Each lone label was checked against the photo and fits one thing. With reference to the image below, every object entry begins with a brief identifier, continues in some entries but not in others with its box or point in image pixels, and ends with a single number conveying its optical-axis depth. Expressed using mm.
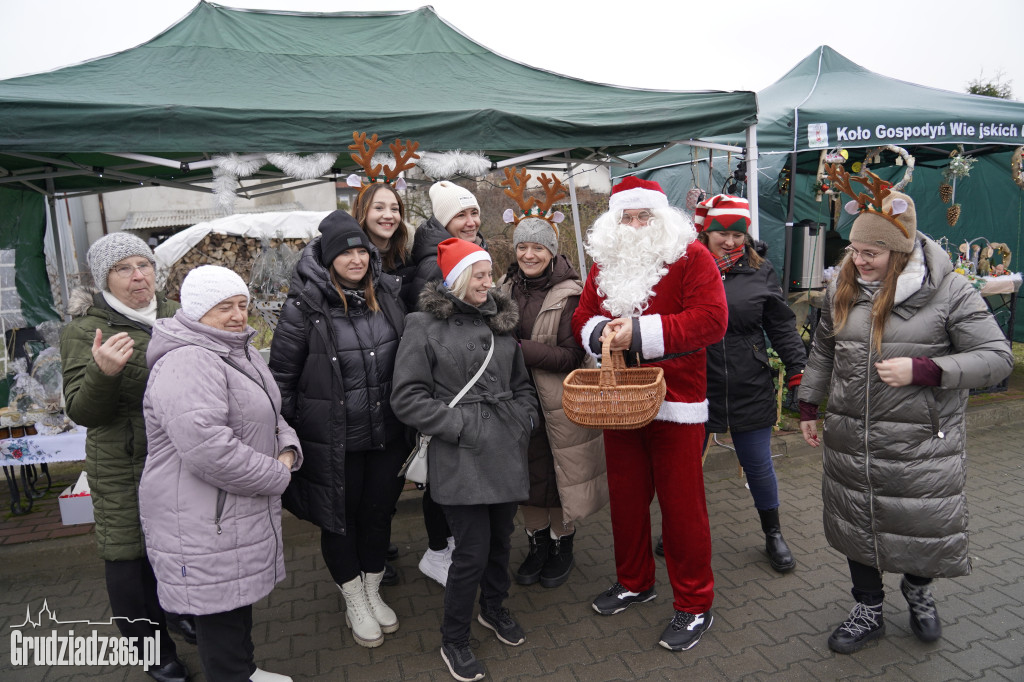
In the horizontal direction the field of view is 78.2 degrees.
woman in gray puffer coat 2469
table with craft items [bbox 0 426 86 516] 3979
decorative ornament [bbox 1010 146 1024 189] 7324
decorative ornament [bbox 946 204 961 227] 7779
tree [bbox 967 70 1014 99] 24594
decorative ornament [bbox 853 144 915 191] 6652
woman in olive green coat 2490
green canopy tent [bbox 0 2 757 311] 3471
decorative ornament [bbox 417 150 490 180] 3943
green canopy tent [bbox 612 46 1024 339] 5895
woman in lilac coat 2140
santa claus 2693
